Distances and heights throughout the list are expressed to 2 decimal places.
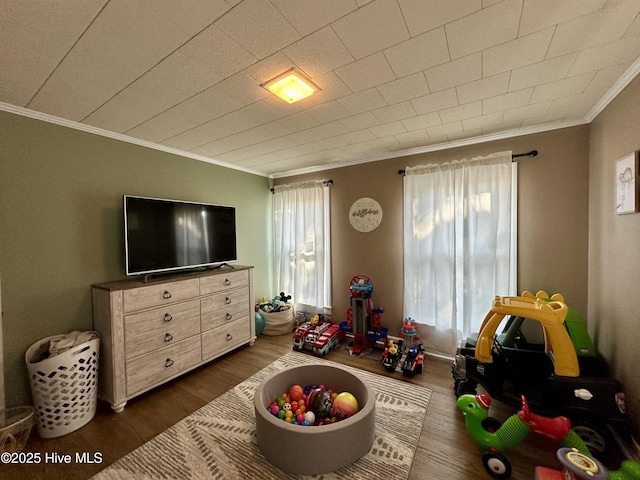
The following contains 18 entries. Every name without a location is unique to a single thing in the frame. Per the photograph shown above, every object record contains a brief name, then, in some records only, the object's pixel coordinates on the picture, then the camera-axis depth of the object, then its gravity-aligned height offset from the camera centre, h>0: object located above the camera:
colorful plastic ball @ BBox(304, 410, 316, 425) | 1.61 -1.24
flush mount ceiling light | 1.47 +0.96
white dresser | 1.95 -0.86
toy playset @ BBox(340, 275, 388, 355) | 2.91 -1.08
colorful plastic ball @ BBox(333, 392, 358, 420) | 1.62 -1.19
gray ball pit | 1.37 -1.22
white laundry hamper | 1.68 -1.10
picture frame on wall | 1.47 +0.30
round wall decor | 3.17 +0.25
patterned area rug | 1.43 -1.42
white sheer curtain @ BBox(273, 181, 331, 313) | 3.55 -0.16
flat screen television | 2.21 +0.00
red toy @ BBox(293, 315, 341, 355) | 2.88 -1.29
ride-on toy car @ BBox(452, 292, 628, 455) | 1.50 -1.02
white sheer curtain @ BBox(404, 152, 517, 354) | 2.43 -0.12
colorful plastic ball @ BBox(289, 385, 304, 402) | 1.84 -1.23
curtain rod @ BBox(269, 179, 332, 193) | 3.47 +0.75
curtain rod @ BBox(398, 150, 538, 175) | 2.32 +0.76
